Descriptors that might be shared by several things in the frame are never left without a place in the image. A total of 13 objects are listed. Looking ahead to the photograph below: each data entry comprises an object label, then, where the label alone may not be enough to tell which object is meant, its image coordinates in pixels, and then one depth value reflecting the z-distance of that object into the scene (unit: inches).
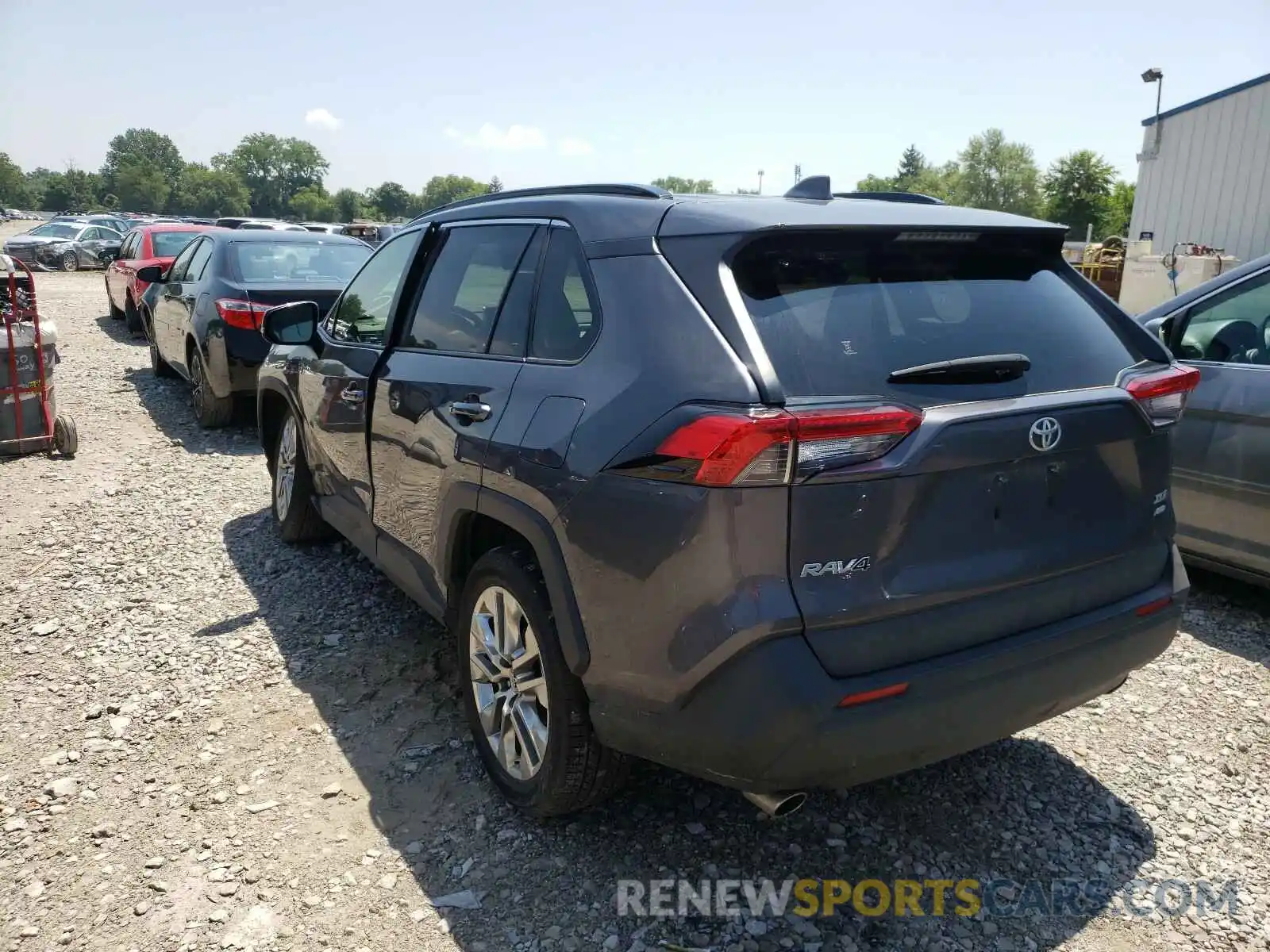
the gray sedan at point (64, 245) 1142.3
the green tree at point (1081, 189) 3051.2
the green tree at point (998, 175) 3727.9
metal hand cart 274.4
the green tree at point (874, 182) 4564.2
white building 757.9
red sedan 550.3
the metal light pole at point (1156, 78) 860.6
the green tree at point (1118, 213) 2711.6
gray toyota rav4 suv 83.7
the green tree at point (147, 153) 5477.4
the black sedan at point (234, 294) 306.5
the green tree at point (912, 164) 5051.7
